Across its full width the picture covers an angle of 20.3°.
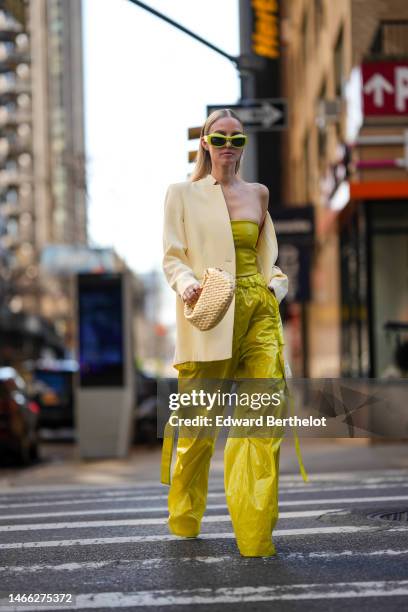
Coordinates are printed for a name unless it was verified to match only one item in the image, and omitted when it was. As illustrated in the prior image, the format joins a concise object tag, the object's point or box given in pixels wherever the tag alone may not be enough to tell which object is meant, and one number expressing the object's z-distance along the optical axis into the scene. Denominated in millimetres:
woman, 5430
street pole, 14953
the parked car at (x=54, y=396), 26266
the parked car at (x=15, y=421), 16953
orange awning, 17031
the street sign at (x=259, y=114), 14750
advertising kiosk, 17312
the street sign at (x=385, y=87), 16844
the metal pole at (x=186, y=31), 13102
